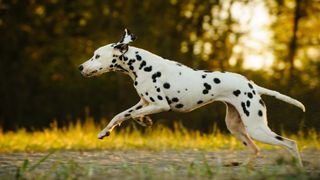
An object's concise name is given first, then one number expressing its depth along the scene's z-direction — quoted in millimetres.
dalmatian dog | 16809
